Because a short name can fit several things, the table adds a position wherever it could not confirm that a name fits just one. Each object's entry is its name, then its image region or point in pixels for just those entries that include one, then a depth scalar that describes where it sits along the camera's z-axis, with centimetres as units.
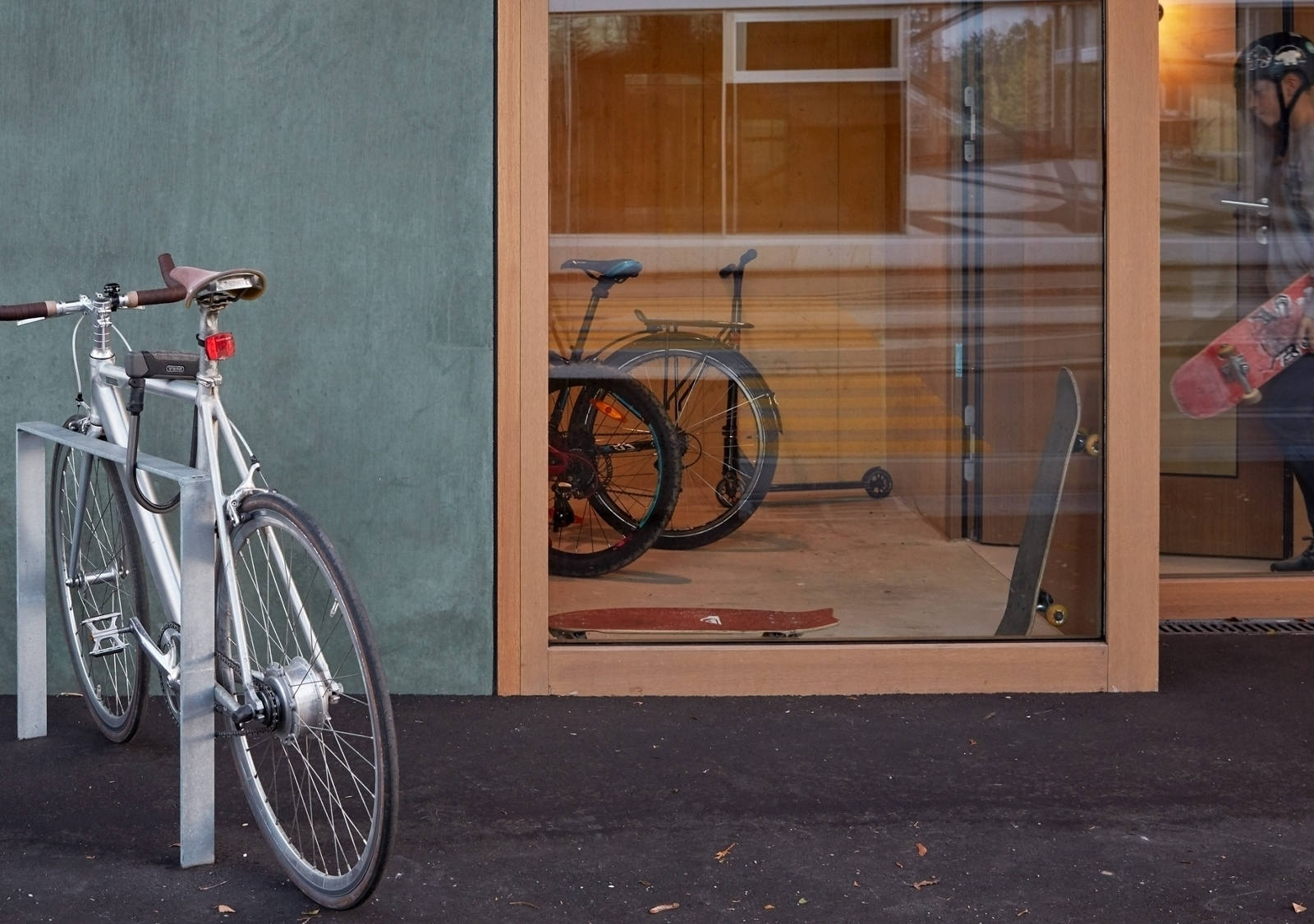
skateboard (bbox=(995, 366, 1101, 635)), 451
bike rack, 299
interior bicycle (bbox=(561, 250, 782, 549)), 438
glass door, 560
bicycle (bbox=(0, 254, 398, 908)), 283
